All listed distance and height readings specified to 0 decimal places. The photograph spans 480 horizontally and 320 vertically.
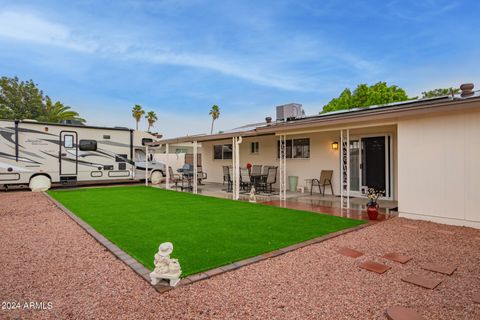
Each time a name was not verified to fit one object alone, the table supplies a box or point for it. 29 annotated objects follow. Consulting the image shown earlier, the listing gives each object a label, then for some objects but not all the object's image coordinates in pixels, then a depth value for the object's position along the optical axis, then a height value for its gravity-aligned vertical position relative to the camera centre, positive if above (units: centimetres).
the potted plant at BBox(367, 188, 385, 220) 598 -96
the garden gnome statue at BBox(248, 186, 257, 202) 860 -96
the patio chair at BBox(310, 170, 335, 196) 966 -49
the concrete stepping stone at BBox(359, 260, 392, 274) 339 -132
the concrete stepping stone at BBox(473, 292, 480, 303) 265 -135
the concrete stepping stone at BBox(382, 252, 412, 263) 371 -131
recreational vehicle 1097 +70
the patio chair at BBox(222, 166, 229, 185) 1164 -25
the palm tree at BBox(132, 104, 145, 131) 3611 +771
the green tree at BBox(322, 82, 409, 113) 2333 +659
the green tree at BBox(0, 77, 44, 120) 2530 +691
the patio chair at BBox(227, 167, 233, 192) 1122 -40
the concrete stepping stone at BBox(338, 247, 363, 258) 393 -131
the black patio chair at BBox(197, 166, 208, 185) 1395 -45
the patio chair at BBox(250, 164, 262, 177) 1176 -8
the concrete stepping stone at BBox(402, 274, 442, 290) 297 -134
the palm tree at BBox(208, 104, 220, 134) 3659 +783
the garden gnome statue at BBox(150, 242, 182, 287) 292 -111
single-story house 535 +31
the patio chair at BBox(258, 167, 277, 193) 1077 -55
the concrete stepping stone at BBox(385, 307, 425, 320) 233 -133
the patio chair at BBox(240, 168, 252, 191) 1059 -37
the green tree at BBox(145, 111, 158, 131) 3766 +730
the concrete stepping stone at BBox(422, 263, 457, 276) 334 -133
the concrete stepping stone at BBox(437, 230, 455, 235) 502 -127
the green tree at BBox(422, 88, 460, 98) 3044 +888
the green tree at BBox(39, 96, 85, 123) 2694 +590
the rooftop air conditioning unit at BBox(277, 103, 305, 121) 1202 +257
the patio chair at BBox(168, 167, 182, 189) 1366 -42
